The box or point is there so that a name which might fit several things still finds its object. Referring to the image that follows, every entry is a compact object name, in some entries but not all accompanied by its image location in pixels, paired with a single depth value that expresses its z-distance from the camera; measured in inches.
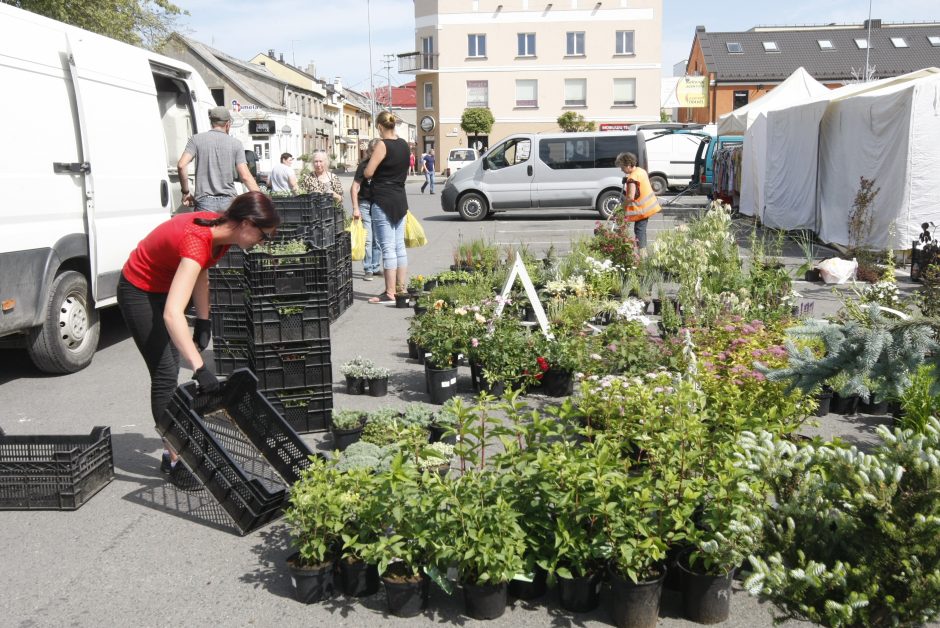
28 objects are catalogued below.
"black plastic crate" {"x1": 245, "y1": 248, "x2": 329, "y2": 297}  227.9
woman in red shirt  167.0
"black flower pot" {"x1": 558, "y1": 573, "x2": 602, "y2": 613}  140.0
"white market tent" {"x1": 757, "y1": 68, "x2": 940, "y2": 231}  619.8
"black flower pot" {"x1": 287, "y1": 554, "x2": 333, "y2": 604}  144.3
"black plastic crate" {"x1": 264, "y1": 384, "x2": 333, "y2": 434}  228.1
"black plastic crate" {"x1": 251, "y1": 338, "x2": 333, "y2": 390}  228.1
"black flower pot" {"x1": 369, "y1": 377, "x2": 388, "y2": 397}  265.1
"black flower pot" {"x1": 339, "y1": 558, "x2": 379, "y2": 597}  145.4
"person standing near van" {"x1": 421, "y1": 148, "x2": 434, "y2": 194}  1438.2
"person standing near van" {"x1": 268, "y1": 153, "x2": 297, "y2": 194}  559.5
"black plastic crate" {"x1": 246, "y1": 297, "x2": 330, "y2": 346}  228.5
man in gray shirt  343.0
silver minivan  847.1
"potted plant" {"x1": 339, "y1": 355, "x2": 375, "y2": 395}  263.9
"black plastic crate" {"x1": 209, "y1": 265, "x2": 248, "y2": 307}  289.4
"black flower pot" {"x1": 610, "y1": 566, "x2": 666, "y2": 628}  133.7
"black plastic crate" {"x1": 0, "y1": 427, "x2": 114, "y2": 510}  182.4
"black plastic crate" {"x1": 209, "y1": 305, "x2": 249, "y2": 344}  287.4
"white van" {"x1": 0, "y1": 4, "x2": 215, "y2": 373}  255.9
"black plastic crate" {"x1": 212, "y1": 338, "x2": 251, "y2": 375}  276.4
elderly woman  502.9
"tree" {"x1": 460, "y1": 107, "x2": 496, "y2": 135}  2210.9
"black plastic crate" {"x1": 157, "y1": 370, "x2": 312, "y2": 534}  166.2
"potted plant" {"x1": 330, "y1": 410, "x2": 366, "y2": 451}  207.6
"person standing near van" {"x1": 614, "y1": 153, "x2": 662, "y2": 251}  457.1
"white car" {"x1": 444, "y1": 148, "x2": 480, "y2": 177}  1831.9
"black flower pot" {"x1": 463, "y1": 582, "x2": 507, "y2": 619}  138.8
